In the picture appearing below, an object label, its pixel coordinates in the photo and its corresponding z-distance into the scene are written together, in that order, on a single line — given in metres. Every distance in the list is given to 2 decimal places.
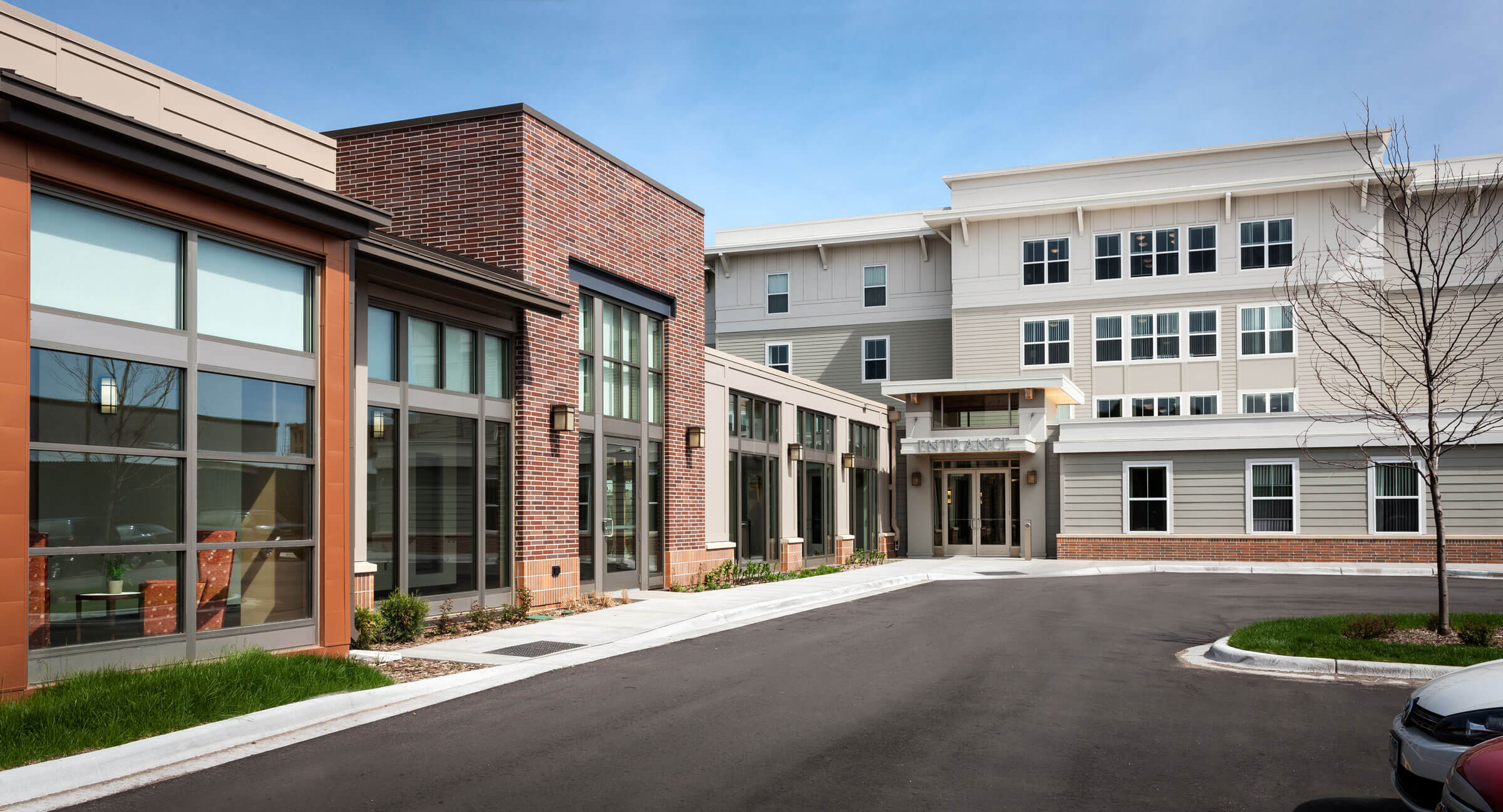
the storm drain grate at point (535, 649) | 11.99
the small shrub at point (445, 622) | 13.53
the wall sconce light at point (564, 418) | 16.19
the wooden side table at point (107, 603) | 8.73
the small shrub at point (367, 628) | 11.99
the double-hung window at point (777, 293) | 40.88
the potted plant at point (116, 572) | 9.01
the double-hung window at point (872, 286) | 39.59
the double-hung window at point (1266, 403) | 33.03
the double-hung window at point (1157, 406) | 34.12
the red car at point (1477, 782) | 4.30
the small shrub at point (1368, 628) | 12.40
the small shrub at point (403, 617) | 12.48
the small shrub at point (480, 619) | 13.96
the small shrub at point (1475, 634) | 11.66
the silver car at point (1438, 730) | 5.69
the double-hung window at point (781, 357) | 40.69
